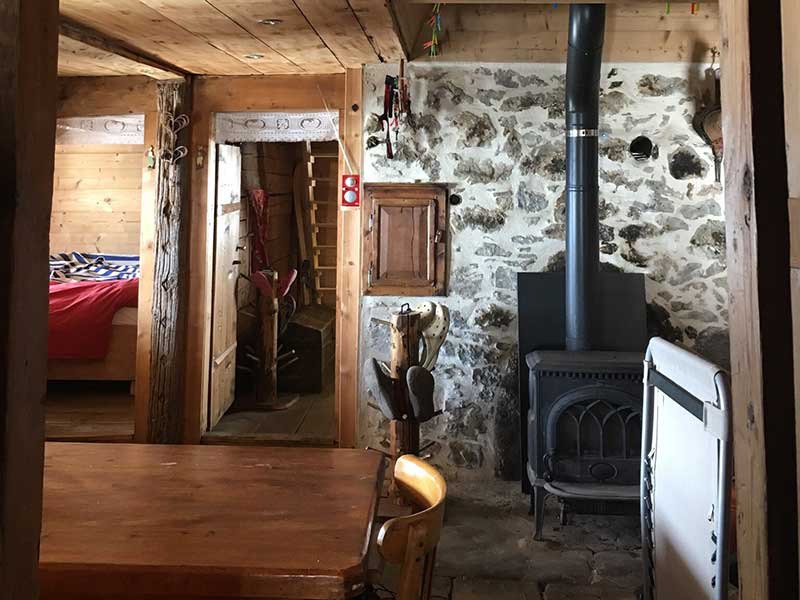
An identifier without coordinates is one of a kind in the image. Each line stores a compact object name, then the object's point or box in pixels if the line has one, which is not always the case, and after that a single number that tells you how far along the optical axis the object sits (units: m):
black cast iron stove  2.90
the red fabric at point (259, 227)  5.17
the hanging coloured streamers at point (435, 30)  3.41
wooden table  1.22
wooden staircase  6.36
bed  4.32
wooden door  3.97
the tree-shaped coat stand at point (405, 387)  2.46
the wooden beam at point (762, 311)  0.88
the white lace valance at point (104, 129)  3.89
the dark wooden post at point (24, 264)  0.70
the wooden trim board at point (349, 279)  3.59
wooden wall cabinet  3.54
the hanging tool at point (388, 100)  3.40
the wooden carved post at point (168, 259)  3.70
